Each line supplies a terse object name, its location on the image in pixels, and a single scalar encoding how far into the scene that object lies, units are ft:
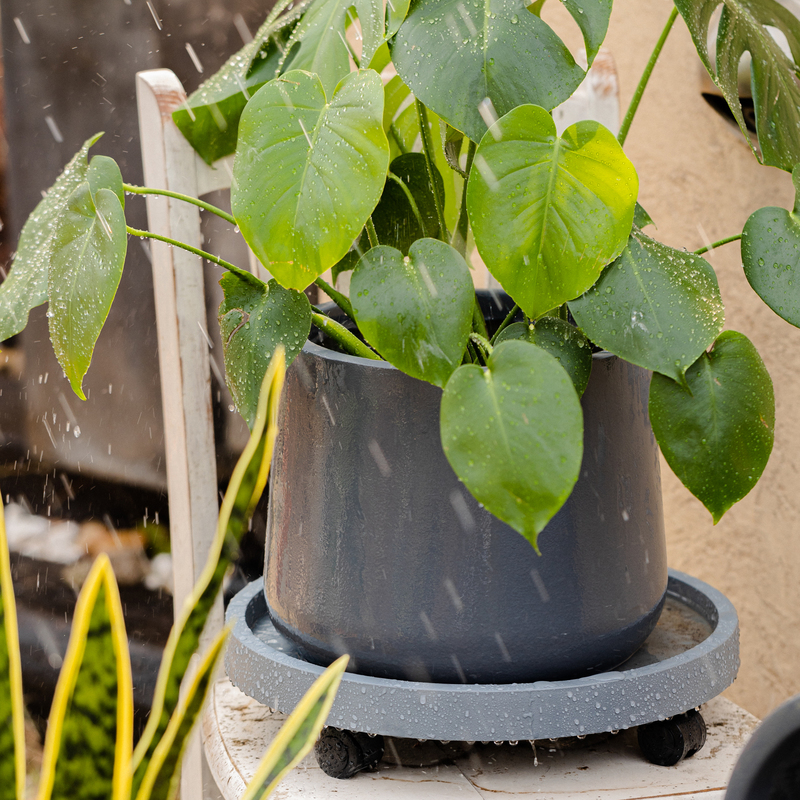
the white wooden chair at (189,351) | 7.03
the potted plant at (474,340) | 6.25
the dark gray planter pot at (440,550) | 6.50
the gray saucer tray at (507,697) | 6.41
